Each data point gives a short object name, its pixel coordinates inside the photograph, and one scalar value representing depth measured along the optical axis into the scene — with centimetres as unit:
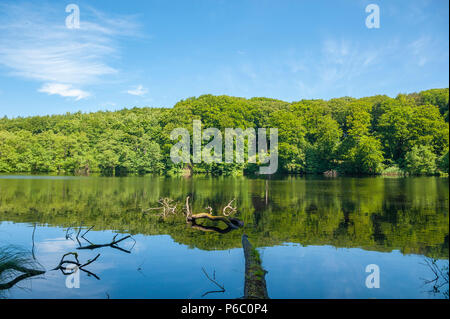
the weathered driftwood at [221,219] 1401
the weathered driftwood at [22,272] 718
